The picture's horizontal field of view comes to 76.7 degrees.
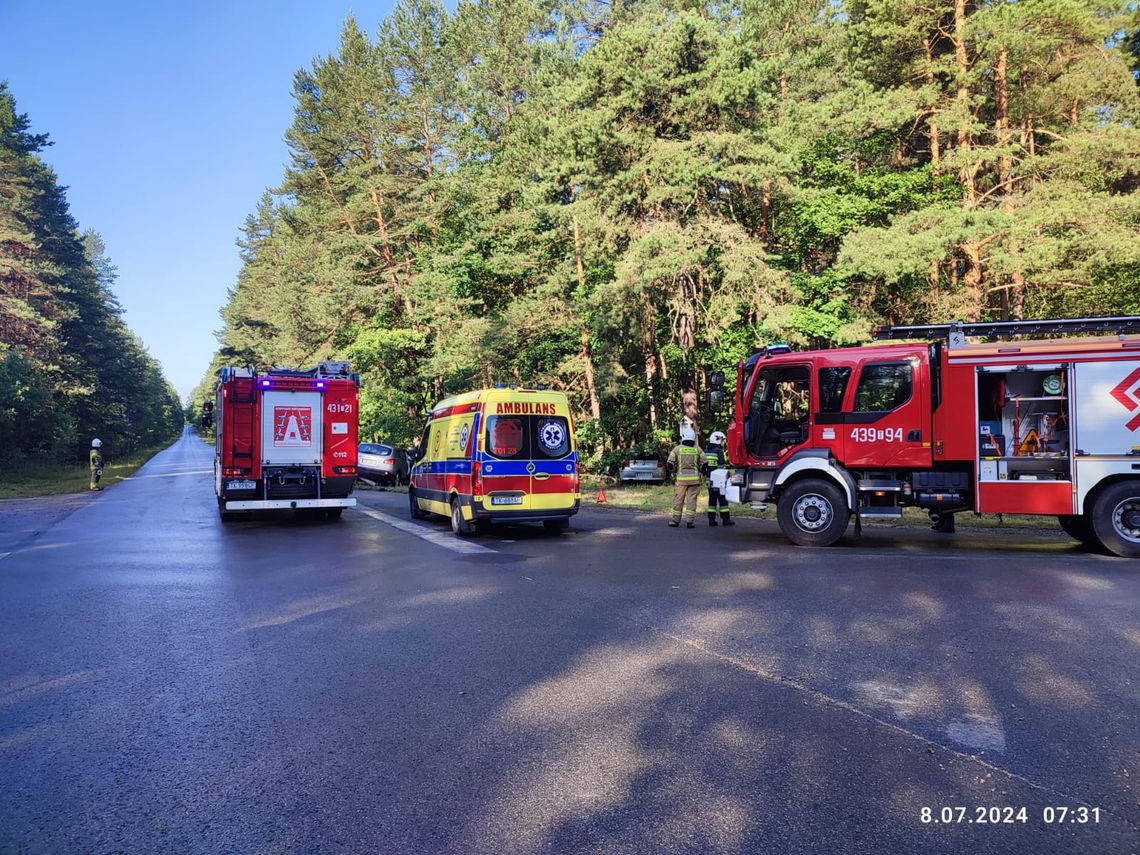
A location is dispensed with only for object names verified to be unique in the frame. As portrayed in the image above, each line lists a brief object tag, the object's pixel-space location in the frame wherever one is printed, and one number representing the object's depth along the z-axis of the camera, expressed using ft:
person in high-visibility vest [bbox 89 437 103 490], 89.97
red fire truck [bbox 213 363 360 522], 49.49
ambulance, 40.50
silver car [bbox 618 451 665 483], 86.12
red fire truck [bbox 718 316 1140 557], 32.17
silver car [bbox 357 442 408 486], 94.12
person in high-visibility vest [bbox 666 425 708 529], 44.91
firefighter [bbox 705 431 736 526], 44.14
